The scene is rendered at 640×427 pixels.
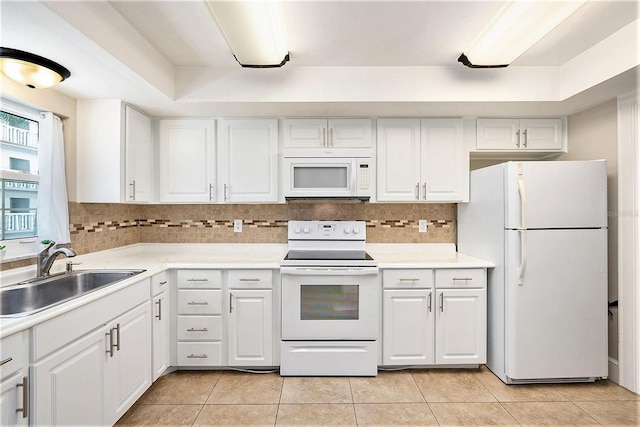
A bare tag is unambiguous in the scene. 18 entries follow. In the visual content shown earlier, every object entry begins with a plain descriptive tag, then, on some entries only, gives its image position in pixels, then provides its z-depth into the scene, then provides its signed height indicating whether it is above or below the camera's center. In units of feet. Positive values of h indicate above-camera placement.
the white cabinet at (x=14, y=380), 3.76 -2.06
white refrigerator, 7.30 -1.30
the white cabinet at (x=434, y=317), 8.11 -2.65
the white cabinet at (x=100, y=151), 7.70 +1.54
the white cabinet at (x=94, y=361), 4.30 -2.41
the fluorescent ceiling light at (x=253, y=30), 4.93 +3.22
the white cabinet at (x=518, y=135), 8.98 +2.26
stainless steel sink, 5.52 -1.46
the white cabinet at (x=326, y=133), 8.88 +2.28
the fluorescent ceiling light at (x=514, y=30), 5.04 +3.31
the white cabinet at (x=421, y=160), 8.98 +1.54
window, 6.33 +0.84
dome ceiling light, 5.27 +2.54
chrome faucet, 6.29 -0.90
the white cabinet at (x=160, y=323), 7.25 -2.61
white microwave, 8.43 +0.97
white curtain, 6.77 +0.62
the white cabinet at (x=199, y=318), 8.05 -2.66
